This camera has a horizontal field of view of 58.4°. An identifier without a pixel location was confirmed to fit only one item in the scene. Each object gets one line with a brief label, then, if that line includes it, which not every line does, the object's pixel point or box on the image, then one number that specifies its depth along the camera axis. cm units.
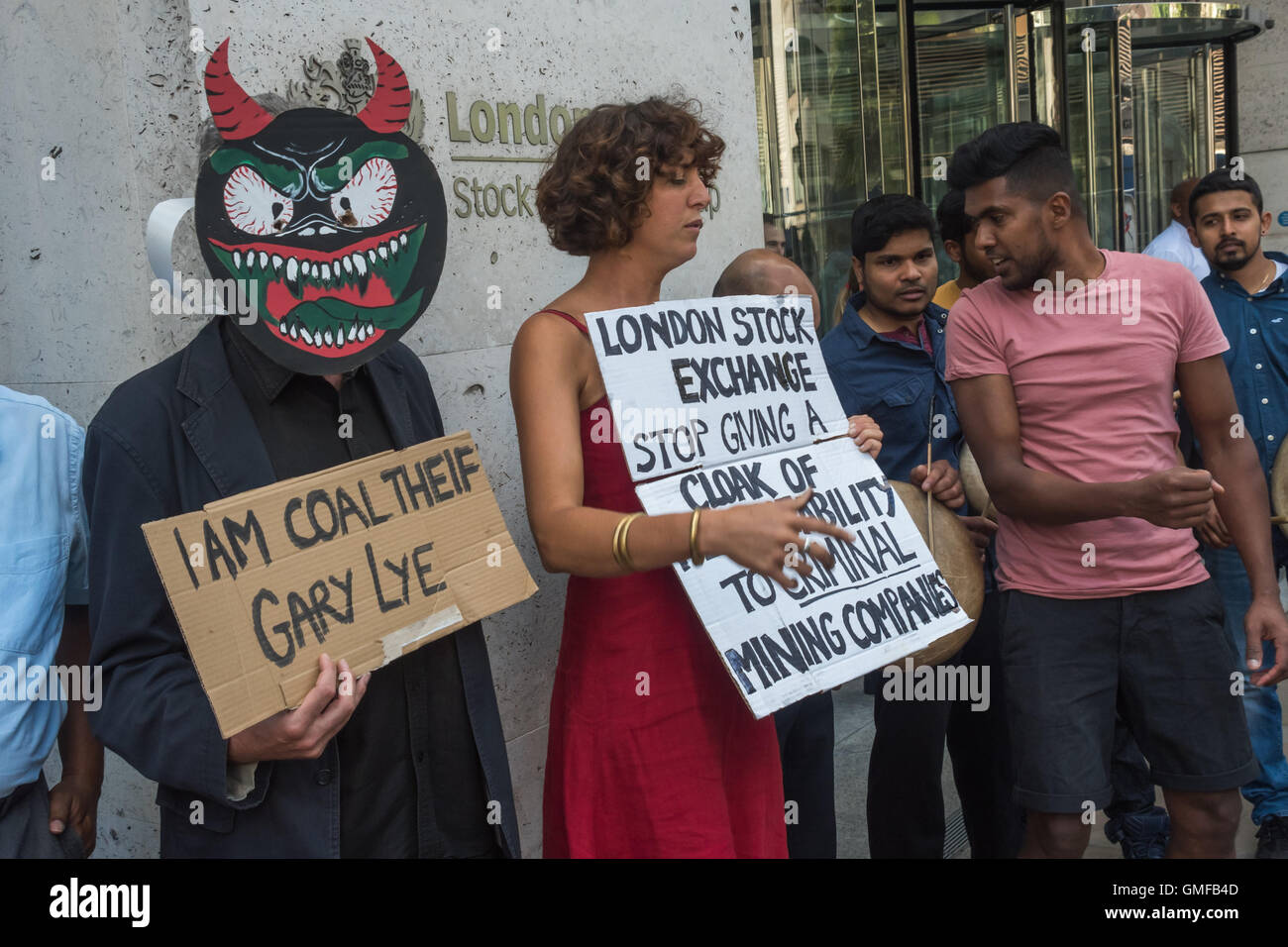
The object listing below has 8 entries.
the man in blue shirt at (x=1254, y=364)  414
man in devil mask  185
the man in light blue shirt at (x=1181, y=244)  674
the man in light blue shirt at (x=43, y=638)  199
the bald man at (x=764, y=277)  341
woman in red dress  231
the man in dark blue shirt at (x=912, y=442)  356
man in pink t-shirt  280
